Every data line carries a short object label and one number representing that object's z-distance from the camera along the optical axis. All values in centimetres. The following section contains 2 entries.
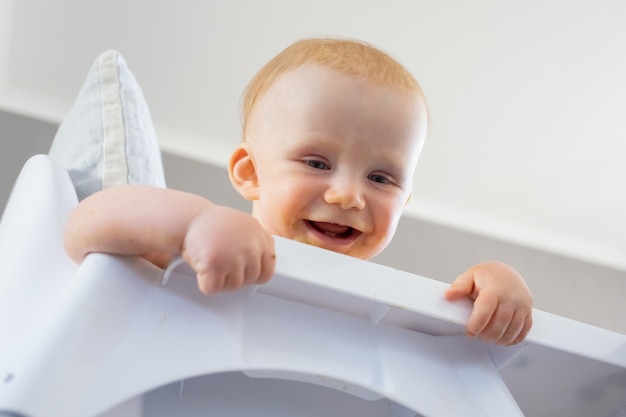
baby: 41
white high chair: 33
